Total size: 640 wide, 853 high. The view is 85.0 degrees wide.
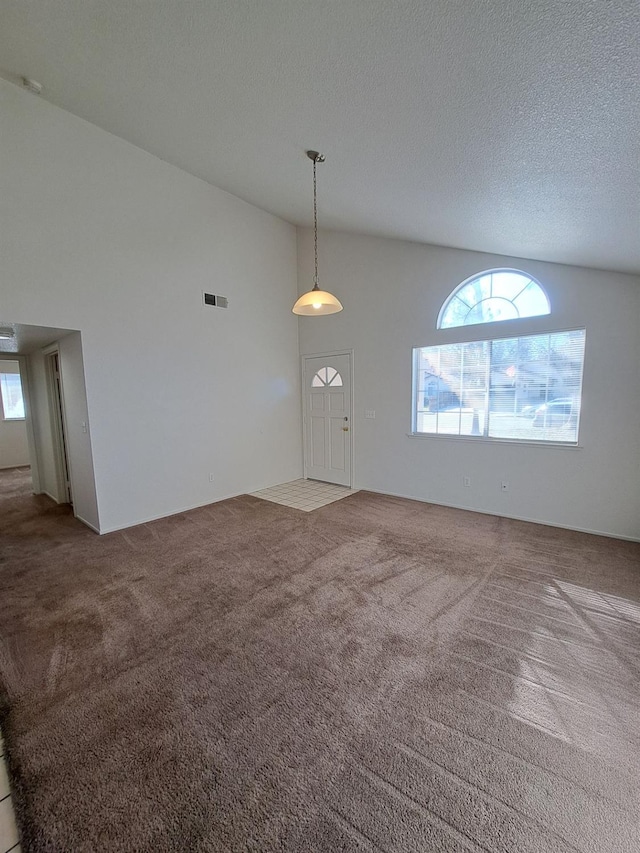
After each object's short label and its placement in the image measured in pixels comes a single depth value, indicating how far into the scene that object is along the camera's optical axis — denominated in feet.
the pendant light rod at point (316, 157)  9.87
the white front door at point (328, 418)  18.58
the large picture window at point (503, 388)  12.42
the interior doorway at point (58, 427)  16.03
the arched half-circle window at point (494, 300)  12.83
